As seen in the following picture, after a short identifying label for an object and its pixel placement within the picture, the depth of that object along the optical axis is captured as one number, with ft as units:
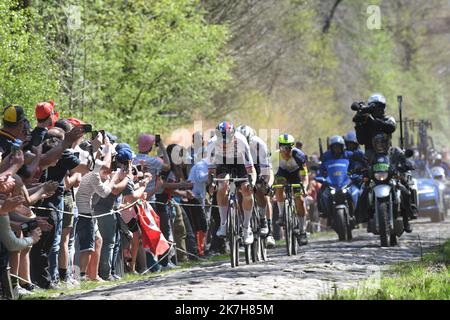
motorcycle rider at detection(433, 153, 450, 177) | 121.36
